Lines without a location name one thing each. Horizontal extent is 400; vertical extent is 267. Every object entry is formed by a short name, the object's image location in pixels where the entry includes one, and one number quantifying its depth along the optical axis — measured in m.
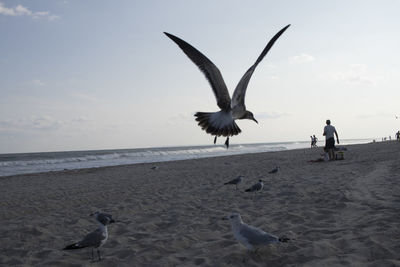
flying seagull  4.95
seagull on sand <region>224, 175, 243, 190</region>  8.66
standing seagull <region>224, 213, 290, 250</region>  3.47
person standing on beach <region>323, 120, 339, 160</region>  12.31
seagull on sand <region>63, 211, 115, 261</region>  3.94
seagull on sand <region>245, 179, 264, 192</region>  7.44
